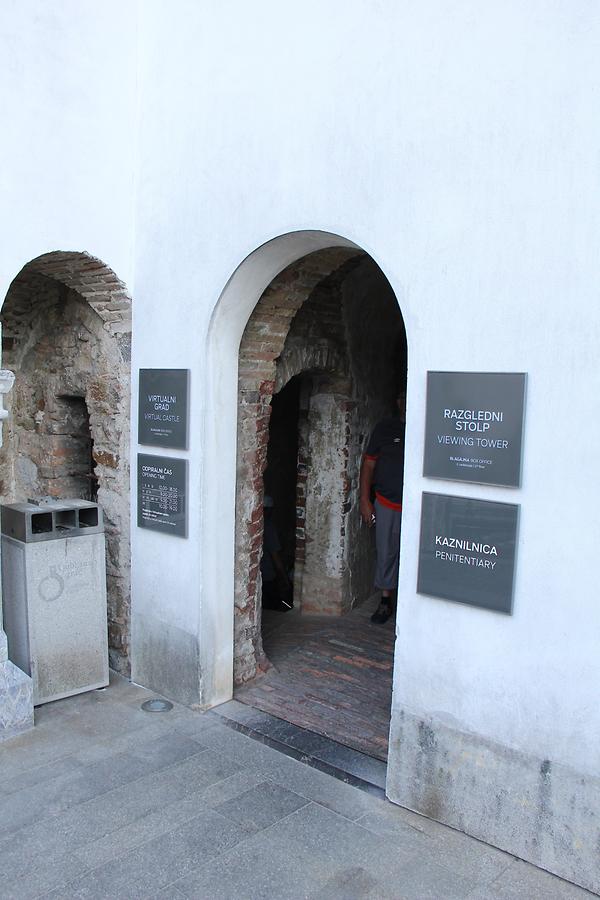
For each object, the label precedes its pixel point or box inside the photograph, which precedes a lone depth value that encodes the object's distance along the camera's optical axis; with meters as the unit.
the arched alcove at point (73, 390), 5.12
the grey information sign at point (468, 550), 3.34
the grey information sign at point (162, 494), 4.77
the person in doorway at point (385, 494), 6.17
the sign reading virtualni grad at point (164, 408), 4.72
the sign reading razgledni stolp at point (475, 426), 3.29
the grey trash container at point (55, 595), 4.68
